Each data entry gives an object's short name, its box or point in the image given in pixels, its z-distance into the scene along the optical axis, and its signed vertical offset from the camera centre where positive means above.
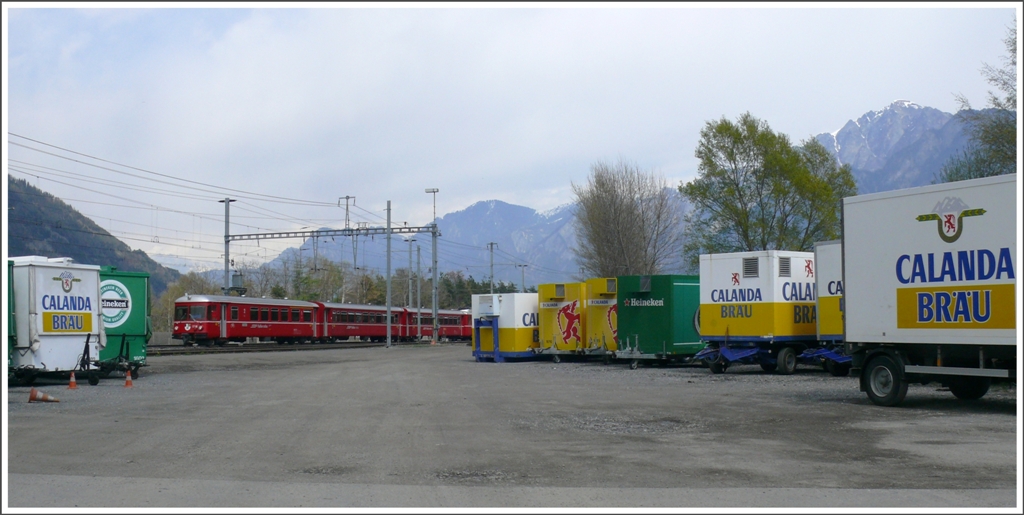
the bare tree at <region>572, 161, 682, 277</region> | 62.34 +4.75
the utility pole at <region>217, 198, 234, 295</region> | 54.28 +3.74
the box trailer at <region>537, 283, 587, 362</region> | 33.97 -1.16
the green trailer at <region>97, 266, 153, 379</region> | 24.17 -0.66
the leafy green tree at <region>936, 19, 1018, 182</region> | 29.50 +5.74
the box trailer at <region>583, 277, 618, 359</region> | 31.88 -1.03
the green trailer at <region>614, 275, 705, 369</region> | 28.84 -0.97
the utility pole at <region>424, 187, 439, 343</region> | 62.05 +0.76
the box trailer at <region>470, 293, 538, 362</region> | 35.66 -1.38
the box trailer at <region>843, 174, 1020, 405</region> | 13.46 +0.01
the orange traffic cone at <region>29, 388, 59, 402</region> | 16.63 -2.02
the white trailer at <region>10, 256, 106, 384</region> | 20.45 -0.60
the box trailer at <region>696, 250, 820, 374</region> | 24.22 -0.58
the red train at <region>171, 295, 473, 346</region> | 48.72 -1.92
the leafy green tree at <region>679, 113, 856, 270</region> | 47.34 +5.53
